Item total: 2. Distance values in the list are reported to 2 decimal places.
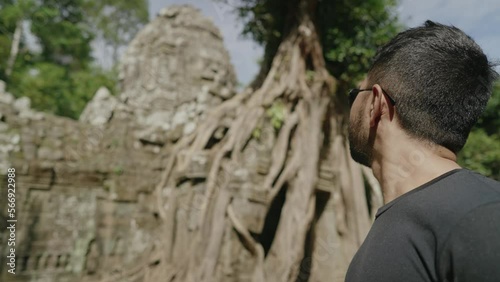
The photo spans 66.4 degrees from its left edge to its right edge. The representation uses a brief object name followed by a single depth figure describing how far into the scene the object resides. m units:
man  0.73
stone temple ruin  3.53
